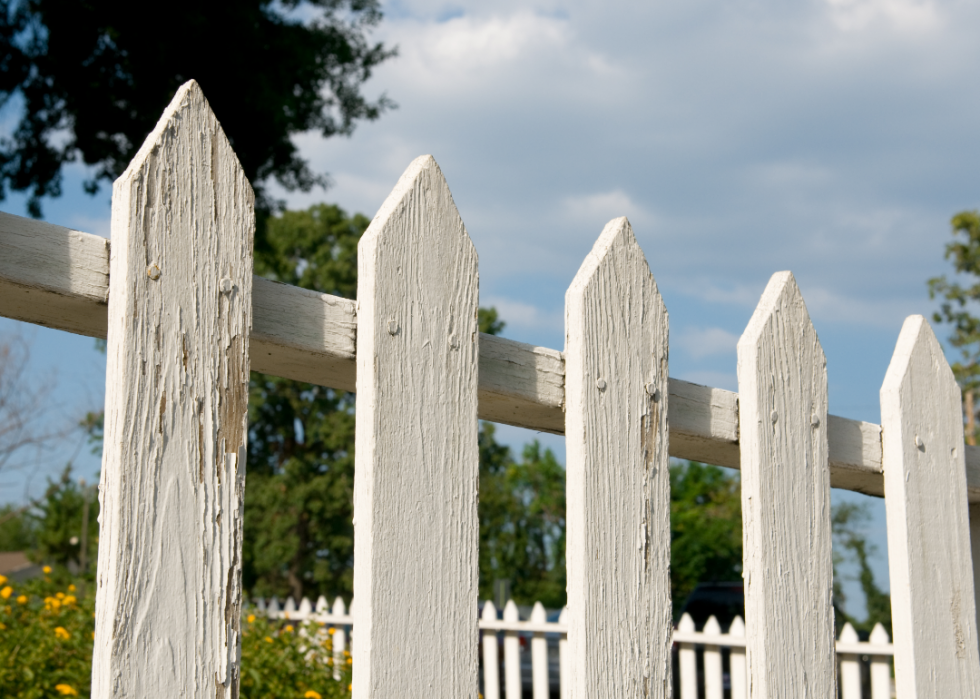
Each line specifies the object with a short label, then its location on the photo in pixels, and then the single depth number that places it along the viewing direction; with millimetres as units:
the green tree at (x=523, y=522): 22281
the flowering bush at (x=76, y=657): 3691
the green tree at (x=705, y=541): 22438
